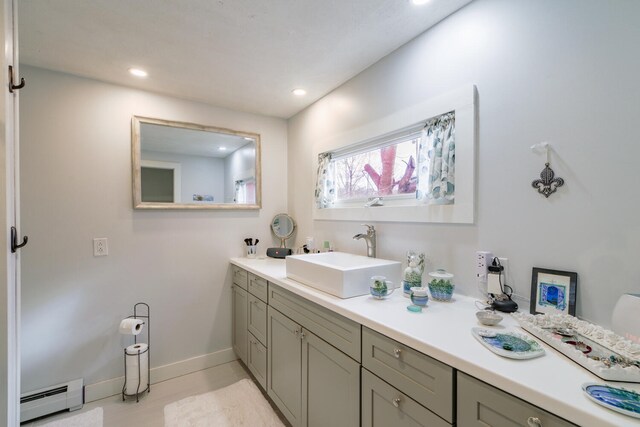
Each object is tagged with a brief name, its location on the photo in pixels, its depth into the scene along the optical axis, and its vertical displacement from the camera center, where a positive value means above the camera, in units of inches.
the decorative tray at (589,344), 28.0 -15.8
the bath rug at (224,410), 71.4 -53.8
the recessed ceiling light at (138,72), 77.9 +39.4
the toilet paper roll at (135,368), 81.0 -45.7
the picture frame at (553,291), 41.5 -12.4
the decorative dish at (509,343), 32.0 -16.3
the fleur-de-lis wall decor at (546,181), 43.7 +4.7
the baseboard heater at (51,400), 73.0 -50.6
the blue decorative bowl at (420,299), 49.2 -15.6
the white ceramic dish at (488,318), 40.9 -15.7
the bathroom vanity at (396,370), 27.3 -20.8
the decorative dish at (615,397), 23.1 -16.4
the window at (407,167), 55.4 +11.4
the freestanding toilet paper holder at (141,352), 81.6 -41.4
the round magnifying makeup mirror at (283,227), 113.1 -6.4
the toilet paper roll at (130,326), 78.8 -32.4
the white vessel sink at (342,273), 55.1 -13.5
